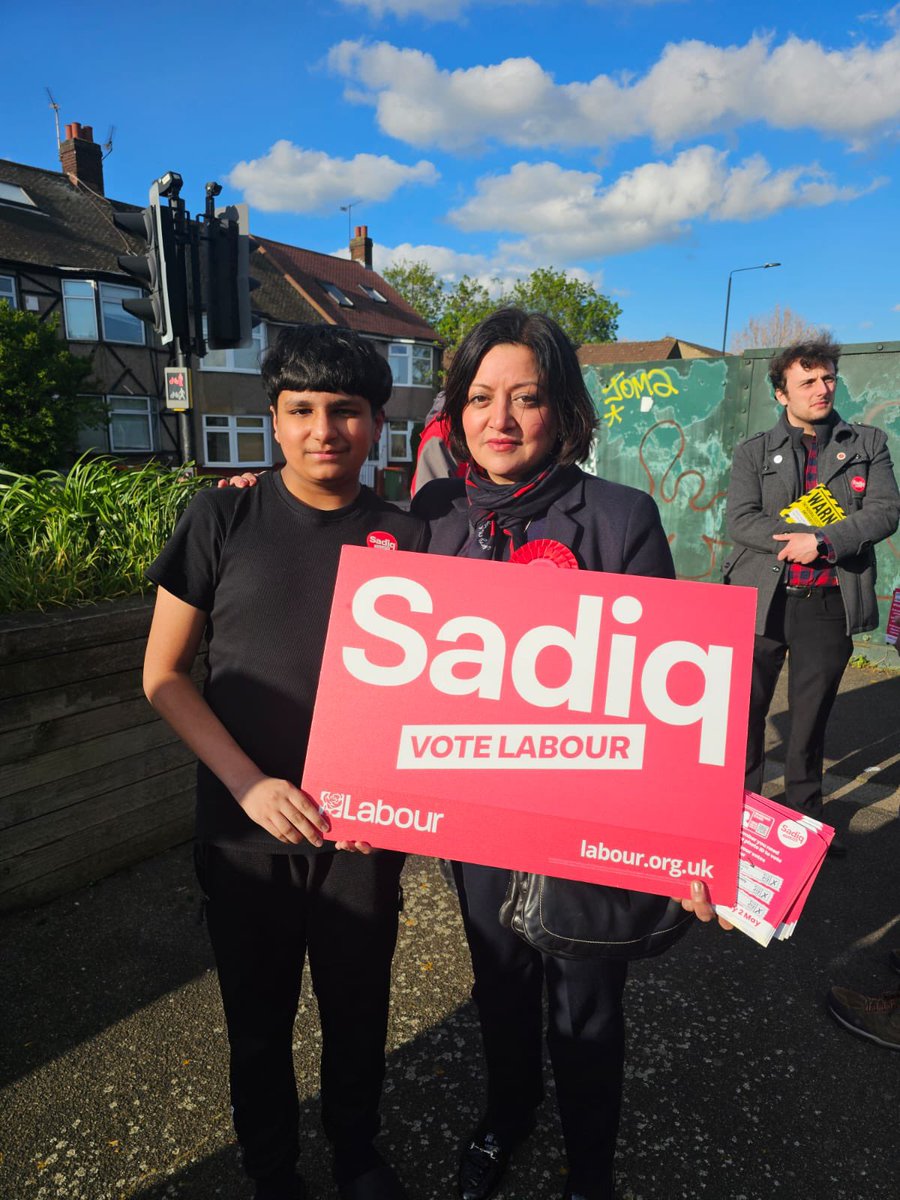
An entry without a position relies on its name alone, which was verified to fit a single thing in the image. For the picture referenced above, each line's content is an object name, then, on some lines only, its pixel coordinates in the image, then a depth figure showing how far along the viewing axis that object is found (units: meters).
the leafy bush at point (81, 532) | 3.28
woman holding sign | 1.73
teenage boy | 1.75
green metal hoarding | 7.26
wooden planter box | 3.01
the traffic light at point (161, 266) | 5.37
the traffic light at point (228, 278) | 5.59
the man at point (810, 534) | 3.42
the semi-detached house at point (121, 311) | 24.91
